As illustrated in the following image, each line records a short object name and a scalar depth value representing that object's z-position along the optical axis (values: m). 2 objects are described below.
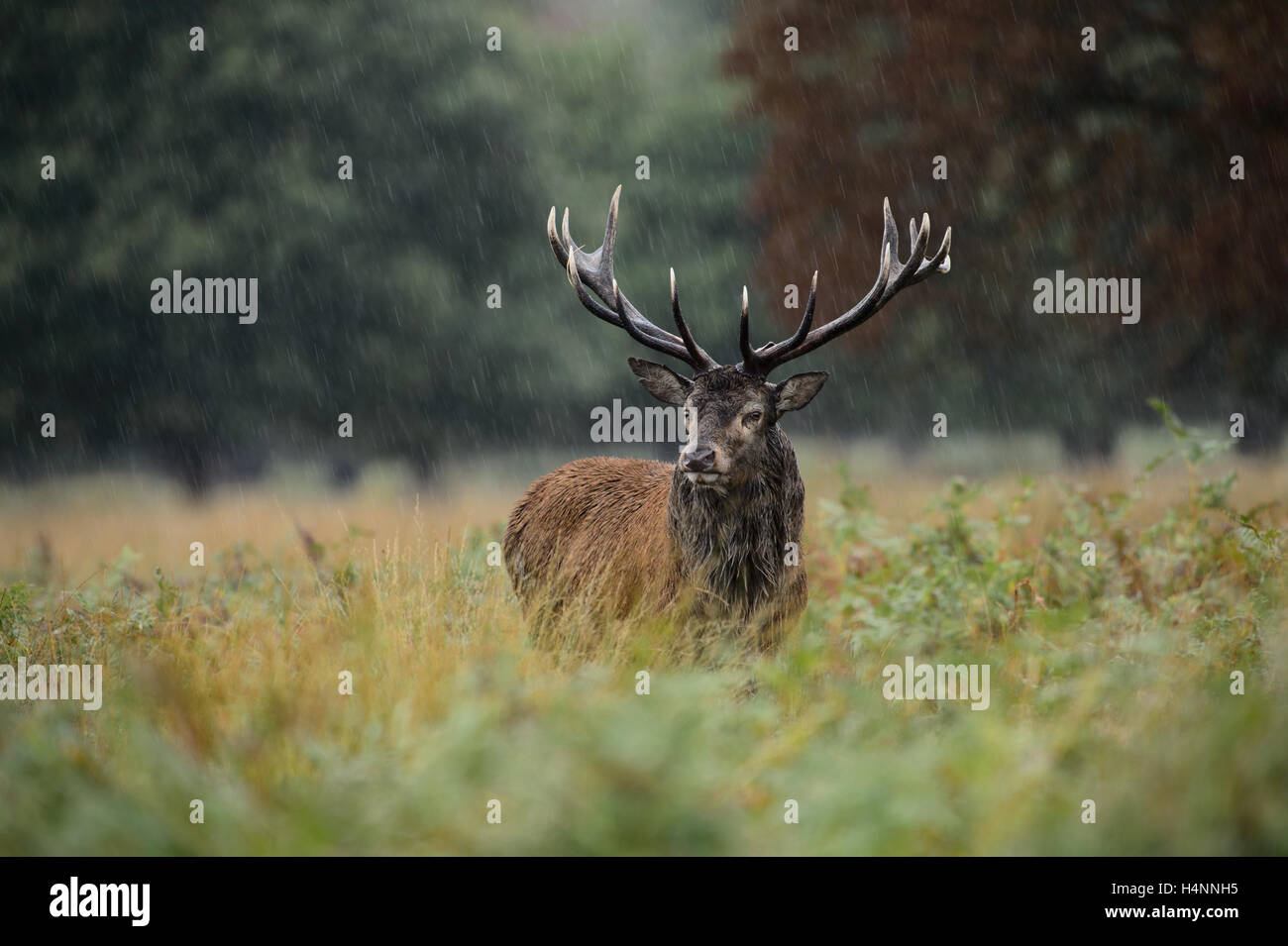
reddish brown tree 20.19
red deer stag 11.73
